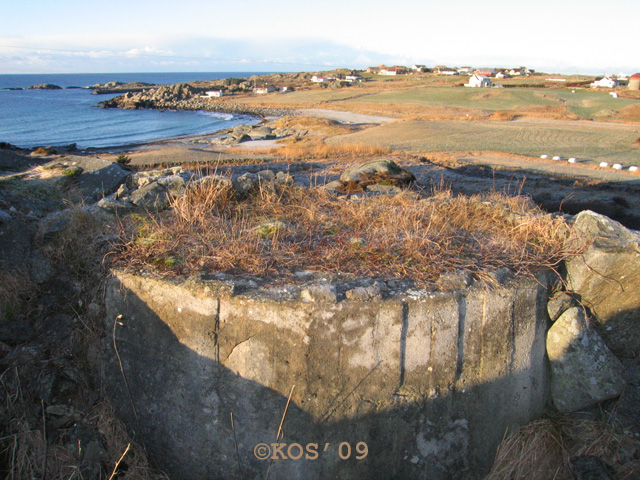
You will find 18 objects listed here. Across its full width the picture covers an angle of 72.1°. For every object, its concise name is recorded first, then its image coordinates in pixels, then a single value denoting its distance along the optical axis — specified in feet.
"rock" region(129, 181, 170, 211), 18.30
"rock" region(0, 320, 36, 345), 13.39
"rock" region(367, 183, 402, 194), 35.76
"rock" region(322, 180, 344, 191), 36.49
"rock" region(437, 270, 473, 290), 11.78
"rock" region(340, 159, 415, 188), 39.01
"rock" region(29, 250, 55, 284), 15.11
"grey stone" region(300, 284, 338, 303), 11.02
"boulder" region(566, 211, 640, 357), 13.92
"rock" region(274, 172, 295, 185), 21.70
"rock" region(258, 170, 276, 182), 22.68
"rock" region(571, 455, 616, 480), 10.47
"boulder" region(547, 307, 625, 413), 12.85
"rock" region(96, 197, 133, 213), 17.67
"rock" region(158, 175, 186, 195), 19.04
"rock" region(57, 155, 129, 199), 32.19
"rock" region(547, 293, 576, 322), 13.25
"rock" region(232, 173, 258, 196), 20.04
